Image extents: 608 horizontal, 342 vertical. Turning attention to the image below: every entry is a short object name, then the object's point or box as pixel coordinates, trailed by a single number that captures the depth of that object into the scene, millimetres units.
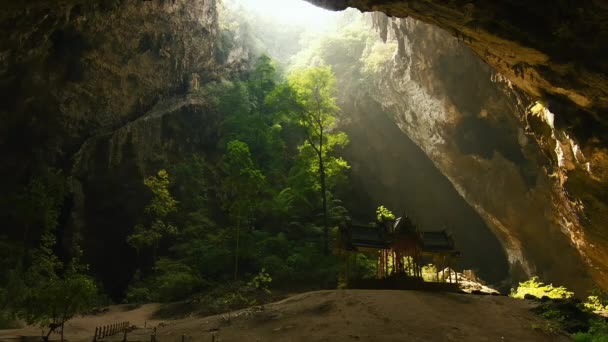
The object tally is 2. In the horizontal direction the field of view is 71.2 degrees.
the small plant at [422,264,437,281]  21000
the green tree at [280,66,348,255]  26031
